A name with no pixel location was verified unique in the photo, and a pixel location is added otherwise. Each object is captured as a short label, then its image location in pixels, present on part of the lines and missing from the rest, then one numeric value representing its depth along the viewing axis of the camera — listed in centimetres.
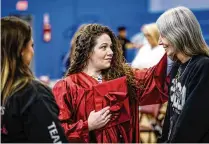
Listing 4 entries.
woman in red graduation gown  460
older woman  401
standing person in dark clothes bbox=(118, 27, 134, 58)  1332
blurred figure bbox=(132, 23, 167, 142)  877
